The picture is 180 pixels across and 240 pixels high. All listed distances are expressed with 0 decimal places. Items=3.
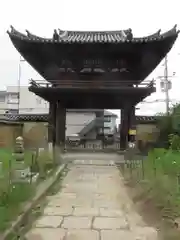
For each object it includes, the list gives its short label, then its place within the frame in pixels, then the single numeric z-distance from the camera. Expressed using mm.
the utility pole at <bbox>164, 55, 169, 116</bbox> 22614
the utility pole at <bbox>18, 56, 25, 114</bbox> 29609
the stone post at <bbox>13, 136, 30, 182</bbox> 4408
